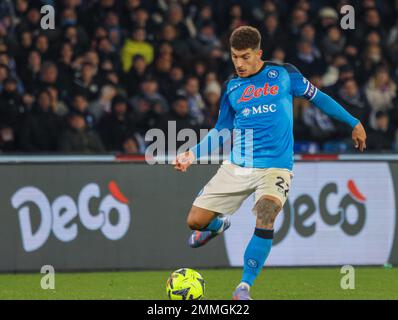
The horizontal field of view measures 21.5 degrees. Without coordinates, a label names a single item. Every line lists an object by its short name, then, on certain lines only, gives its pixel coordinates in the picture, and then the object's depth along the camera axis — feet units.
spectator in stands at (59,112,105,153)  41.81
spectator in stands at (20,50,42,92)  44.91
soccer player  27.20
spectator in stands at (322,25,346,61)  51.88
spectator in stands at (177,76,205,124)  46.16
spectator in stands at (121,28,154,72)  48.75
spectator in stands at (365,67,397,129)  49.06
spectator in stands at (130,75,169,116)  45.27
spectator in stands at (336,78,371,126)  46.98
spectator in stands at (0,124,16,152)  42.01
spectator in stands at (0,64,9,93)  44.12
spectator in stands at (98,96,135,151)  44.09
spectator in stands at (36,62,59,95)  44.26
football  27.30
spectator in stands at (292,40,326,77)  49.98
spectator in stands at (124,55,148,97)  47.14
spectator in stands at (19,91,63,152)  41.83
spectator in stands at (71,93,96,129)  43.47
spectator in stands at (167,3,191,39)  50.37
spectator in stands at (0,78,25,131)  42.73
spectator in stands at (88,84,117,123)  44.98
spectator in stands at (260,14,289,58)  50.49
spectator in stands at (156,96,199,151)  44.24
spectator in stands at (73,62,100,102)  45.27
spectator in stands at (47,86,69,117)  43.29
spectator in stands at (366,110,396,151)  45.57
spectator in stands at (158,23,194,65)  49.16
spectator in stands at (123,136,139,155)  43.68
